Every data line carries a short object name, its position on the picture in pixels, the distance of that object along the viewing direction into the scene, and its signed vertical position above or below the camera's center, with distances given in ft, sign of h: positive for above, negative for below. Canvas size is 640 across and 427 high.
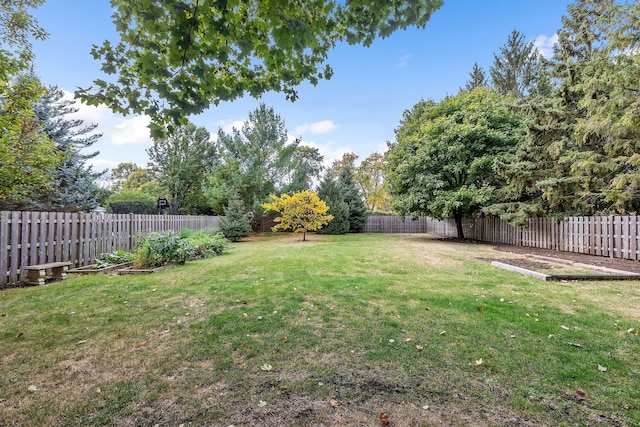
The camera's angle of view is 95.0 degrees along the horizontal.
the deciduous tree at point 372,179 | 112.27 +16.27
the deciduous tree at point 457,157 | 45.80 +10.68
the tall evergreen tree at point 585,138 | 28.53 +9.80
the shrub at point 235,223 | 53.42 -0.85
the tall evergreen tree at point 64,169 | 42.91 +7.35
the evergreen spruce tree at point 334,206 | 70.90 +3.24
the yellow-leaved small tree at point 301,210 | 51.78 +1.62
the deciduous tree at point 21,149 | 19.71 +4.91
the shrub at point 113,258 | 24.61 -3.66
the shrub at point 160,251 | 23.74 -2.83
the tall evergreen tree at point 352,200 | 77.41 +5.18
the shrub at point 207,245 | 30.55 -2.91
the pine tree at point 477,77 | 88.29 +43.57
